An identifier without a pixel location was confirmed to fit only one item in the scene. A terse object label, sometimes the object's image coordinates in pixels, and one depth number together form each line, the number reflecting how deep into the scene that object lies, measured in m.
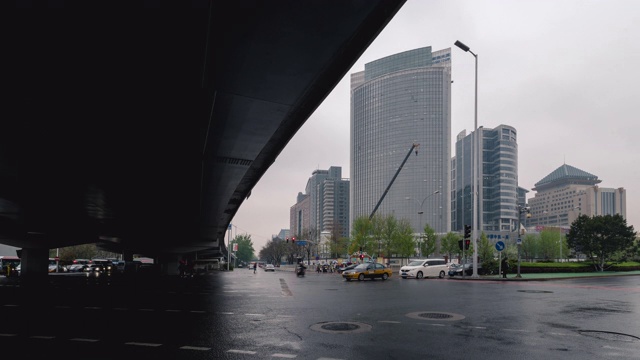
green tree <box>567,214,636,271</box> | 51.31
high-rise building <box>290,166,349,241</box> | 121.90
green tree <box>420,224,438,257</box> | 87.62
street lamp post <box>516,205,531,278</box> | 34.47
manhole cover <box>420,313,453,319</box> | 12.72
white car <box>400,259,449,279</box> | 38.75
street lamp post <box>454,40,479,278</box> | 35.73
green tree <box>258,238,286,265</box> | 150.59
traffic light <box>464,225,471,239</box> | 35.81
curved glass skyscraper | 163.50
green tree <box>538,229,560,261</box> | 113.69
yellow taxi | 36.34
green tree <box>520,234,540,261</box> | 118.43
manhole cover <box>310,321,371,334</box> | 10.40
